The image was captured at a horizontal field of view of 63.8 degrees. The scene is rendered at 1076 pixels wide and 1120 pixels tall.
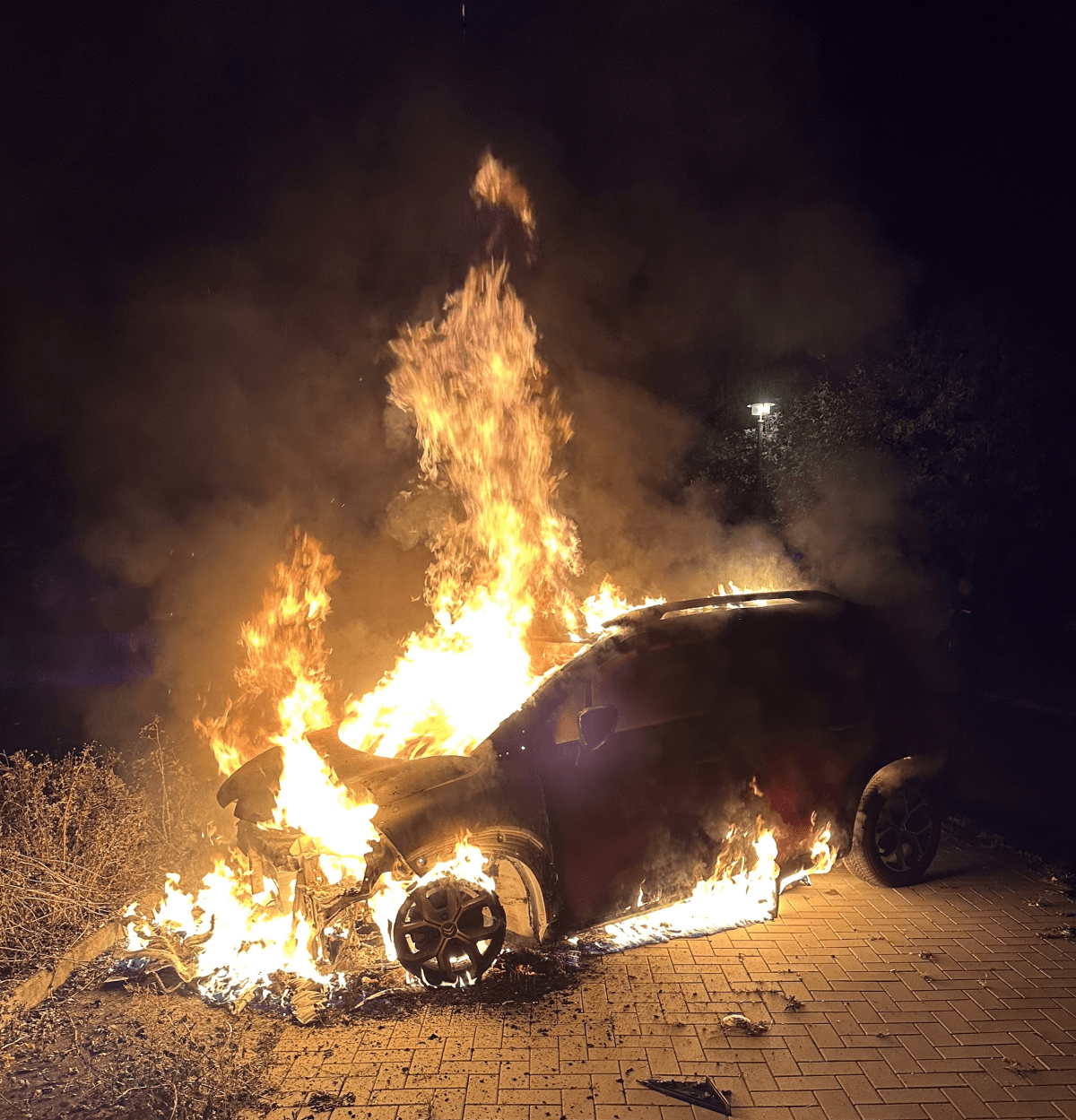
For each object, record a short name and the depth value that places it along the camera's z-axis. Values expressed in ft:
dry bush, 17.24
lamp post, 43.93
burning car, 15.92
